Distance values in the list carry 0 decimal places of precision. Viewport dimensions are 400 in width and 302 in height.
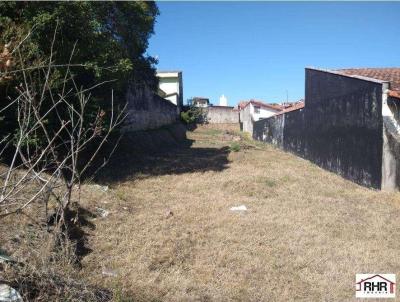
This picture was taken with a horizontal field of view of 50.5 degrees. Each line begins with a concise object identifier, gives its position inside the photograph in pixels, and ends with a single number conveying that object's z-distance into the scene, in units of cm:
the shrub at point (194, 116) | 3550
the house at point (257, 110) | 3384
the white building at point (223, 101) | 6029
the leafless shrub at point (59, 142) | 590
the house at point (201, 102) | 4107
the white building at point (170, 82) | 3978
